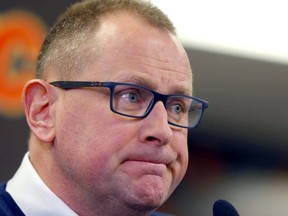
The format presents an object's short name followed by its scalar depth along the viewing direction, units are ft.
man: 5.96
